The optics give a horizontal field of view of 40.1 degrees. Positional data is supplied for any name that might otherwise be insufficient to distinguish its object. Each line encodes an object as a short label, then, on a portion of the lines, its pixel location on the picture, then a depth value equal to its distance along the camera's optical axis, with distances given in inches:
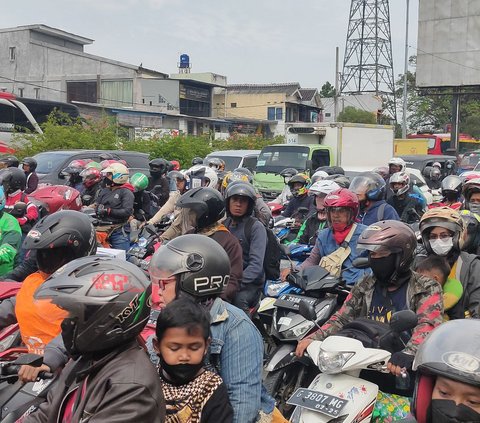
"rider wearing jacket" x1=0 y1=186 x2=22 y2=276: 231.0
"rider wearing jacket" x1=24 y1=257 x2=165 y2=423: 91.4
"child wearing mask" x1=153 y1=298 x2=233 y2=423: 110.3
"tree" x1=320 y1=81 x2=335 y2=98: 3630.9
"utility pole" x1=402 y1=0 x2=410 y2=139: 1571.5
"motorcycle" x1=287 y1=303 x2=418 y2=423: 151.4
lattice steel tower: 2400.3
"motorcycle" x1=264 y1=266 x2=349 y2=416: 189.6
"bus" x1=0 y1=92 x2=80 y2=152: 878.4
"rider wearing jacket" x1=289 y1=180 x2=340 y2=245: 331.6
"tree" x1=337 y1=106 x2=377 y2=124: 2122.3
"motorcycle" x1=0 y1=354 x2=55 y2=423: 112.3
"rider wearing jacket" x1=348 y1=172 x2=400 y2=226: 315.6
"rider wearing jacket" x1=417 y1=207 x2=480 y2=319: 188.1
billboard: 1541.6
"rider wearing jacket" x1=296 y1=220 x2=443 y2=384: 167.5
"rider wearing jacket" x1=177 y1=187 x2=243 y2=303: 217.3
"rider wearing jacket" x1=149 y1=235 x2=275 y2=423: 119.7
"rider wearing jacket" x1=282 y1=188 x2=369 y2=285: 249.0
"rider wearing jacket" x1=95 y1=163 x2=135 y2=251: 357.4
